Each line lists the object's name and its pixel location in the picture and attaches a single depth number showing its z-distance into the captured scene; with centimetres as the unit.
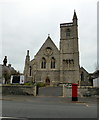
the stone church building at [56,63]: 4181
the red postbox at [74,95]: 1451
